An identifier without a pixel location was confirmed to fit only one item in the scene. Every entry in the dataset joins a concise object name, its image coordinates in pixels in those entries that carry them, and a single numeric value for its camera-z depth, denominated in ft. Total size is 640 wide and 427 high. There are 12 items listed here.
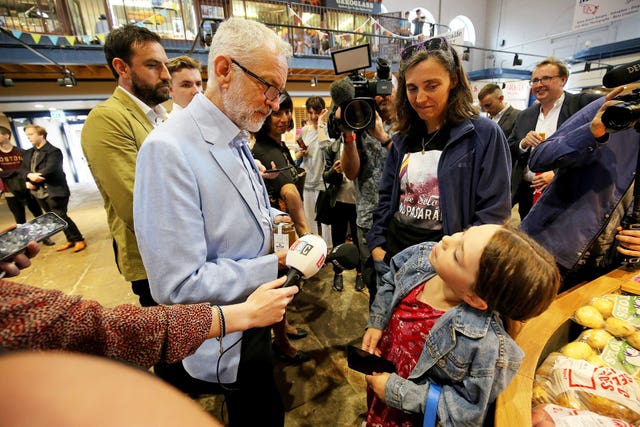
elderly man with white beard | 2.74
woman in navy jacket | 4.16
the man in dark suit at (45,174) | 14.10
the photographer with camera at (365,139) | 5.50
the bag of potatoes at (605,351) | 3.16
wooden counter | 2.77
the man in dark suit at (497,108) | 11.69
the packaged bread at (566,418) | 2.53
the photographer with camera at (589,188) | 4.16
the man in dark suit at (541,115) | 8.45
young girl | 2.65
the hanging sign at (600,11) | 22.16
